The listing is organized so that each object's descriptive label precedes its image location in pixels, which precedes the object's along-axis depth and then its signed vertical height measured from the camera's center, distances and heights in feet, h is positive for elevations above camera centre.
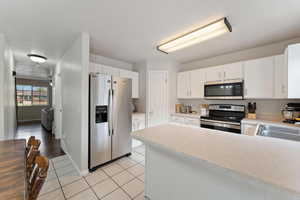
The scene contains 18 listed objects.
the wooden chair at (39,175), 2.71 -1.83
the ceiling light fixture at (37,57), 10.09 +3.42
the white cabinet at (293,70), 6.45 +1.54
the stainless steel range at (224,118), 8.54 -1.44
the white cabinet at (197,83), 10.76 +1.41
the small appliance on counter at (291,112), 7.12 -0.81
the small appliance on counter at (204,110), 10.68 -1.01
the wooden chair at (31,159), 4.23 -2.13
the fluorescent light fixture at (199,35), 6.07 +3.65
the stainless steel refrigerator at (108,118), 7.53 -1.39
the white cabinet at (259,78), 7.79 +1.38
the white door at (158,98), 11.98 +0.03
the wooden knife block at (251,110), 8.80 -0.83
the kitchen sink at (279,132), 6.03 -1.77
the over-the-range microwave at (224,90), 8.83 +0.69
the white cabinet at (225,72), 8.95 +2.05
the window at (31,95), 22.54 +0.53
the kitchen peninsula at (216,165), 2.07 -1.27
